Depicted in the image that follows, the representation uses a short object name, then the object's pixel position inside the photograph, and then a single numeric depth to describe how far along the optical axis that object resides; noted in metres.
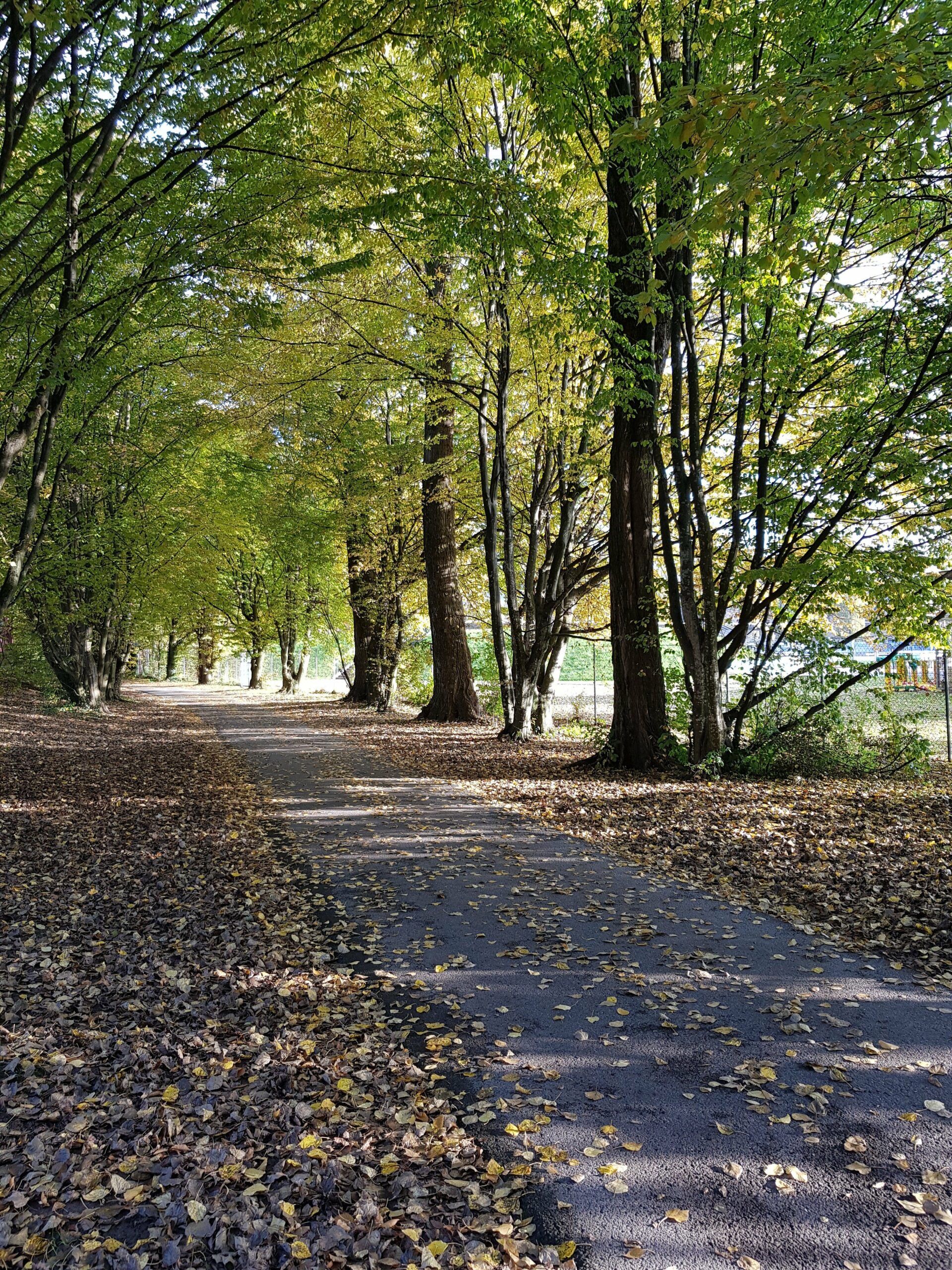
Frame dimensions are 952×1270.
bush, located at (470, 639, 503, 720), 19.62
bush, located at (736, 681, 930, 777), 9.55
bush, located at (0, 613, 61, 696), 20.31
